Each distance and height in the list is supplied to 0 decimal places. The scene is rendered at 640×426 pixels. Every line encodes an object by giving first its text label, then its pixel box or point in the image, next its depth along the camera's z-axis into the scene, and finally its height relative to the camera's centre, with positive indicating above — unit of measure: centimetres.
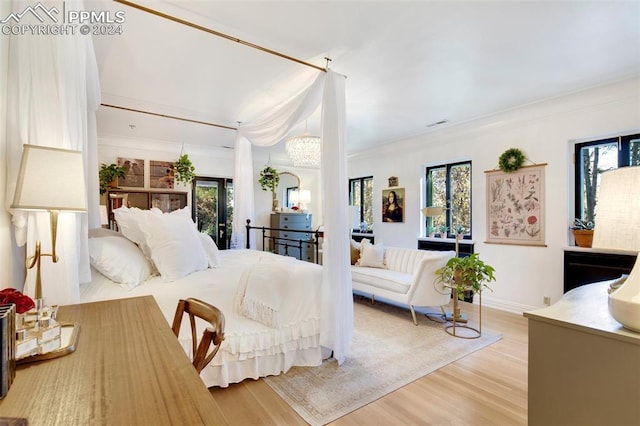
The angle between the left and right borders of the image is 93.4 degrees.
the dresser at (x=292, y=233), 641 -47
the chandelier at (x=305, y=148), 371 +78
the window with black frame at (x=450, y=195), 486 +28
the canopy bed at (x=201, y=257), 149 -32
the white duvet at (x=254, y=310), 213 -76
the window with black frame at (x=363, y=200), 658 +24
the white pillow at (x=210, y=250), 289 -39
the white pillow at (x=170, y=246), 239 -28
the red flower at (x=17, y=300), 85 -26
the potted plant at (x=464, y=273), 323 -69
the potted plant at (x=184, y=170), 540 +75
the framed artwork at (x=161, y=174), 555 +68
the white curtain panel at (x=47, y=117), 145 +48
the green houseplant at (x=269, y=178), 626 +69
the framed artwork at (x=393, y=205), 570 +12
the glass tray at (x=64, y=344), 85 -42
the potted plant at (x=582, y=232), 343 -24
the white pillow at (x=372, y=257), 450 -69
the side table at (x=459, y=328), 328 -135
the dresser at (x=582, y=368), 107 -60
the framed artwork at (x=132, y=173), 527 +68
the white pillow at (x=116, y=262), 220 -38
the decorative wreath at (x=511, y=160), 405 +70
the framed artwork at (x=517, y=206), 391 +7
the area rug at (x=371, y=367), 207 -132
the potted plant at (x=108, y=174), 482 +60
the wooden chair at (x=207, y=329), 106 -43
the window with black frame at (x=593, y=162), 337 +58
